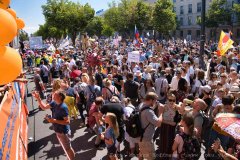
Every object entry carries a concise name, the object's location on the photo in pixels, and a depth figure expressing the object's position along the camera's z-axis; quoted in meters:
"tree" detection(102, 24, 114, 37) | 62.88
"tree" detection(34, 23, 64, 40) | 50.56
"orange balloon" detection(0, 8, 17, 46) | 2.48
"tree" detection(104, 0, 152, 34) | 50.53
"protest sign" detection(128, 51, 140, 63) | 11.35
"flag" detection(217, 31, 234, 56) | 11.87
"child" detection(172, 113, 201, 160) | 4.00
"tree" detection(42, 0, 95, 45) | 35.59
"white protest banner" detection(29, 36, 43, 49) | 21.75
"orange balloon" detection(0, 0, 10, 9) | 3.15
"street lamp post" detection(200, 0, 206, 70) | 12.31
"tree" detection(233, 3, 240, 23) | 43.92
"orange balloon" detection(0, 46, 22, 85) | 2.61
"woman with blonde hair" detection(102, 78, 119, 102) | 7.31
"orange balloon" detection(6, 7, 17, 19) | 3.73
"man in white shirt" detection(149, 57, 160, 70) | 11.34
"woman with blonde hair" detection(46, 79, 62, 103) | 7.38
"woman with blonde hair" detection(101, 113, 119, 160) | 4.85
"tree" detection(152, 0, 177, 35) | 48.84
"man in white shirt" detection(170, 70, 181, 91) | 7.88
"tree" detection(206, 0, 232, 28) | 47.53
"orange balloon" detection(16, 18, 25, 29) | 4.29
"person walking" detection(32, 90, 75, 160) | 5.28
